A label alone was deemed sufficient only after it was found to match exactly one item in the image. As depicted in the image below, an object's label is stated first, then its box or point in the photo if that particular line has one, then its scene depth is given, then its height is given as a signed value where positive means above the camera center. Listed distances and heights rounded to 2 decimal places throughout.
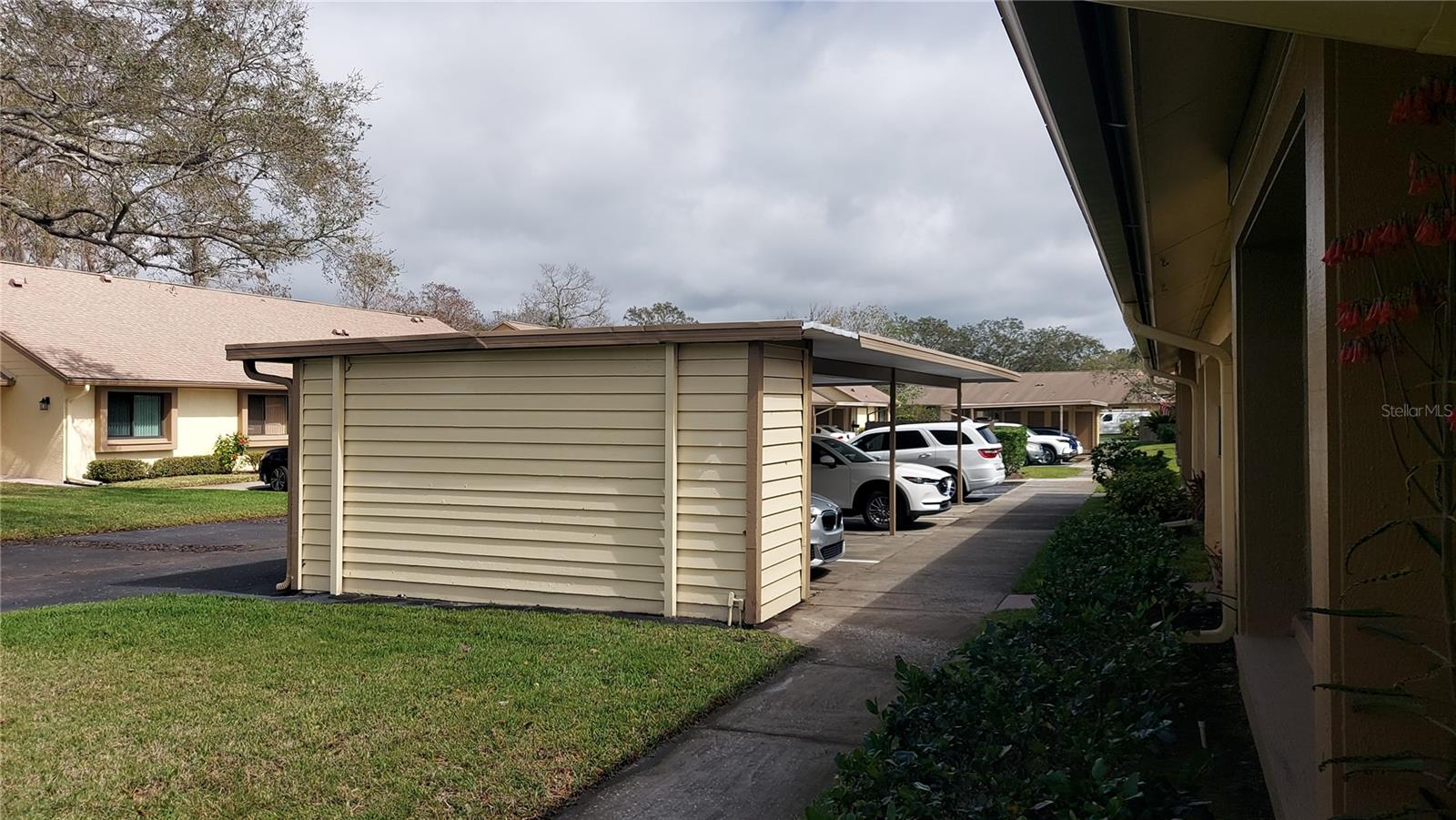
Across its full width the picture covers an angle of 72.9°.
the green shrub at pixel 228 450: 25.52 -0.41
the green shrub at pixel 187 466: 23.92 -0.77
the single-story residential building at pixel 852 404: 37.31 +1.18
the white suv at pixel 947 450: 20.81 -0.36
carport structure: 8.51 -0.29
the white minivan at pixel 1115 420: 53.47 +0.77
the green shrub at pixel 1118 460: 18.08 -0.52
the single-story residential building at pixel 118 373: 22.80 +1.47
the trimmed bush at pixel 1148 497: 13.93 -0.93
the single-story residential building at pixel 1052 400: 47.47 +1.66
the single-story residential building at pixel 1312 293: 2.22 +0.41
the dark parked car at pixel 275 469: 22.89 -0.79
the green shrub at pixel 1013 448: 29.69 -0.44
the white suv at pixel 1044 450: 37.84 -0.66
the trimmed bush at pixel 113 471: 22.62 -0.82
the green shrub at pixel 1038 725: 2.57 -0.93
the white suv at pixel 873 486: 16.05 -0.86
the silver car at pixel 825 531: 10.90 -1.10
